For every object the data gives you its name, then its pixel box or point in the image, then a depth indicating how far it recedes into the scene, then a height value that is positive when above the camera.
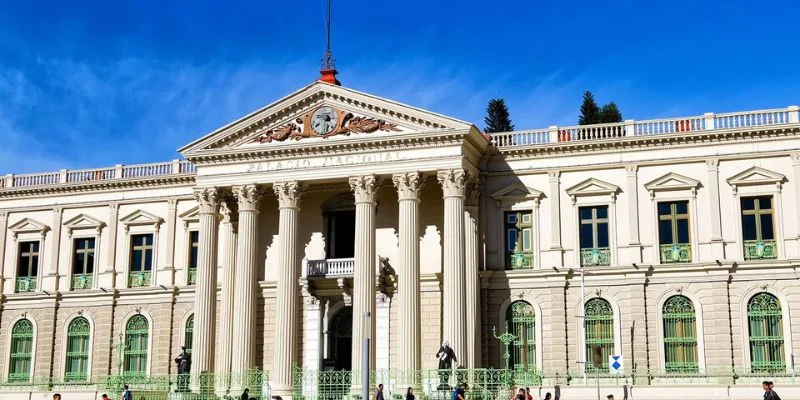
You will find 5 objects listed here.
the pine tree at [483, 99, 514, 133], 68.88 +17.63
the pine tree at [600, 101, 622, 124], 65.62 +17.01
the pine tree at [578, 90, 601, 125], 66.25 +17.29
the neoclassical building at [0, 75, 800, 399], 38.22 +5.07
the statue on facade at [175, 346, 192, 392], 40.38 +0.62
